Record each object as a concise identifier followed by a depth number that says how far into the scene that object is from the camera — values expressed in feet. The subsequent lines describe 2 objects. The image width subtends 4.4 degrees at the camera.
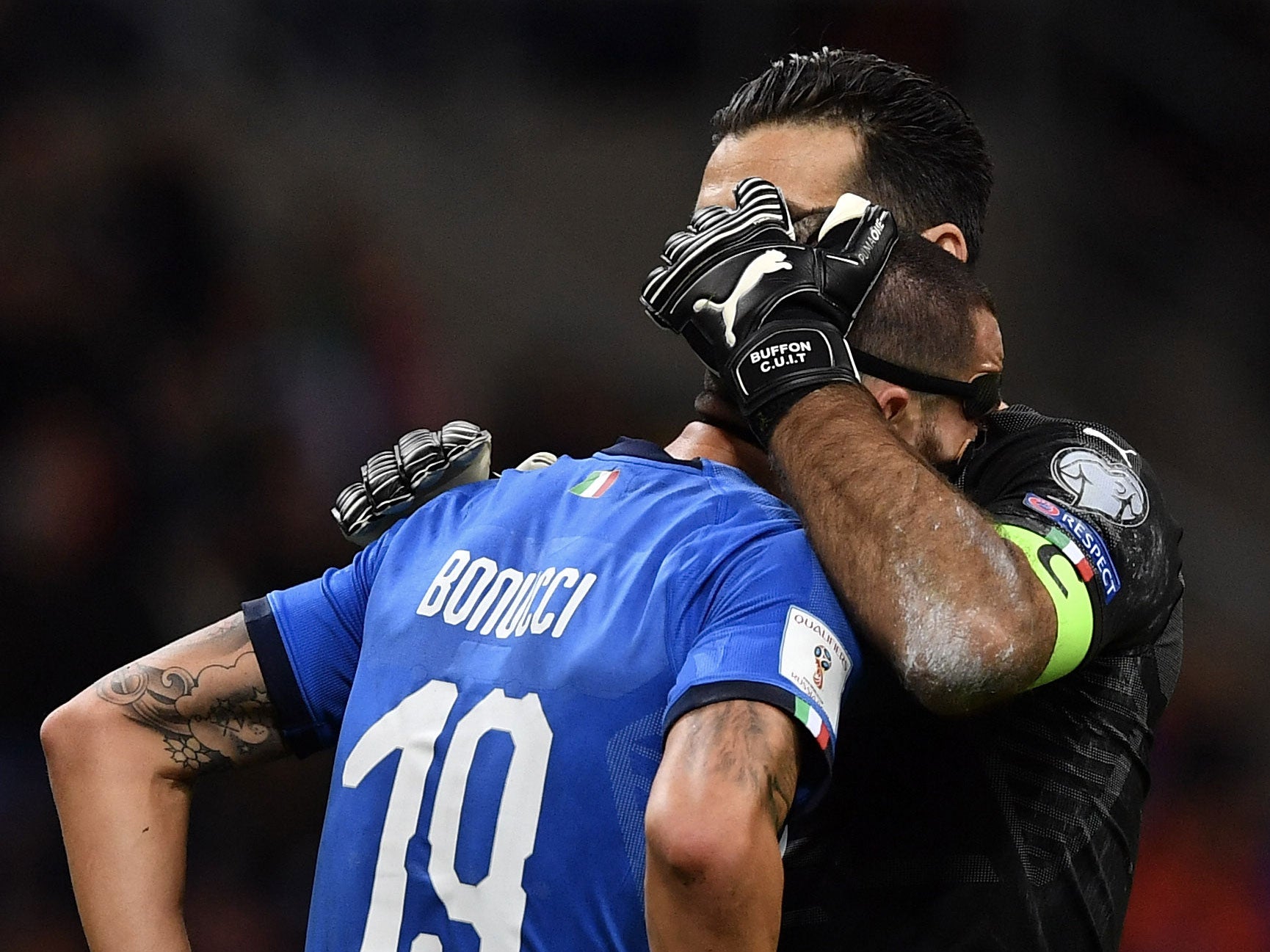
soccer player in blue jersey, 42.14
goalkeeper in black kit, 42.50
